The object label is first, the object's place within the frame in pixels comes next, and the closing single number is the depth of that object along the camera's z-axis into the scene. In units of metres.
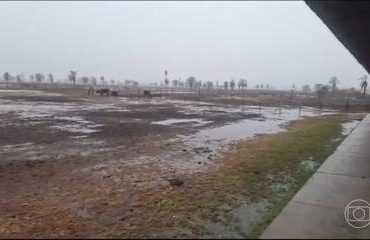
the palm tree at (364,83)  96.25
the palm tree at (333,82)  139.62
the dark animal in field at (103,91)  66.31
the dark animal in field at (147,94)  65.33
